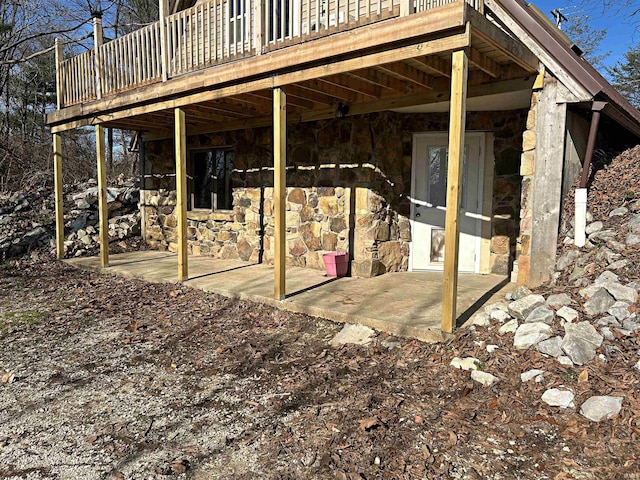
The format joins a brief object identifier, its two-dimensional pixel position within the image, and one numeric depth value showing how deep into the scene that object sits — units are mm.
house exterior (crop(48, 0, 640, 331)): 4375
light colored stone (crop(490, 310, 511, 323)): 3951
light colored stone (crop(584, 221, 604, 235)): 4762
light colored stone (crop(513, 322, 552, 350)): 3477
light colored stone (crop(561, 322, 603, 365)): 3174
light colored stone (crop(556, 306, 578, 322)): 3579
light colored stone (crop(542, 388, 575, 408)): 2871
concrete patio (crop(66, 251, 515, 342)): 4387
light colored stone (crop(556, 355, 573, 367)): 3178
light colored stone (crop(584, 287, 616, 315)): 3559
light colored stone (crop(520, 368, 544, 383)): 3143
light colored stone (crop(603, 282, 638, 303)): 3552
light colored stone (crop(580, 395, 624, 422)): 2691
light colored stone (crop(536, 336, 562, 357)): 3309
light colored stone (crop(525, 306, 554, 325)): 3664
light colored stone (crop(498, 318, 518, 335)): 3734
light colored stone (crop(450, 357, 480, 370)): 3432
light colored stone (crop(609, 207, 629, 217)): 4879
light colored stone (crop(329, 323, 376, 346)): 4191
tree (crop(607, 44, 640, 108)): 16812
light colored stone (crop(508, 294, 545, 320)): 3920
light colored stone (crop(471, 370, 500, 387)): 3225
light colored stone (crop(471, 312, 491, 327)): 3997
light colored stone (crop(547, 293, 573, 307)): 3842
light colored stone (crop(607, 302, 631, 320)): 3430
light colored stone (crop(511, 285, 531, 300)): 4445
